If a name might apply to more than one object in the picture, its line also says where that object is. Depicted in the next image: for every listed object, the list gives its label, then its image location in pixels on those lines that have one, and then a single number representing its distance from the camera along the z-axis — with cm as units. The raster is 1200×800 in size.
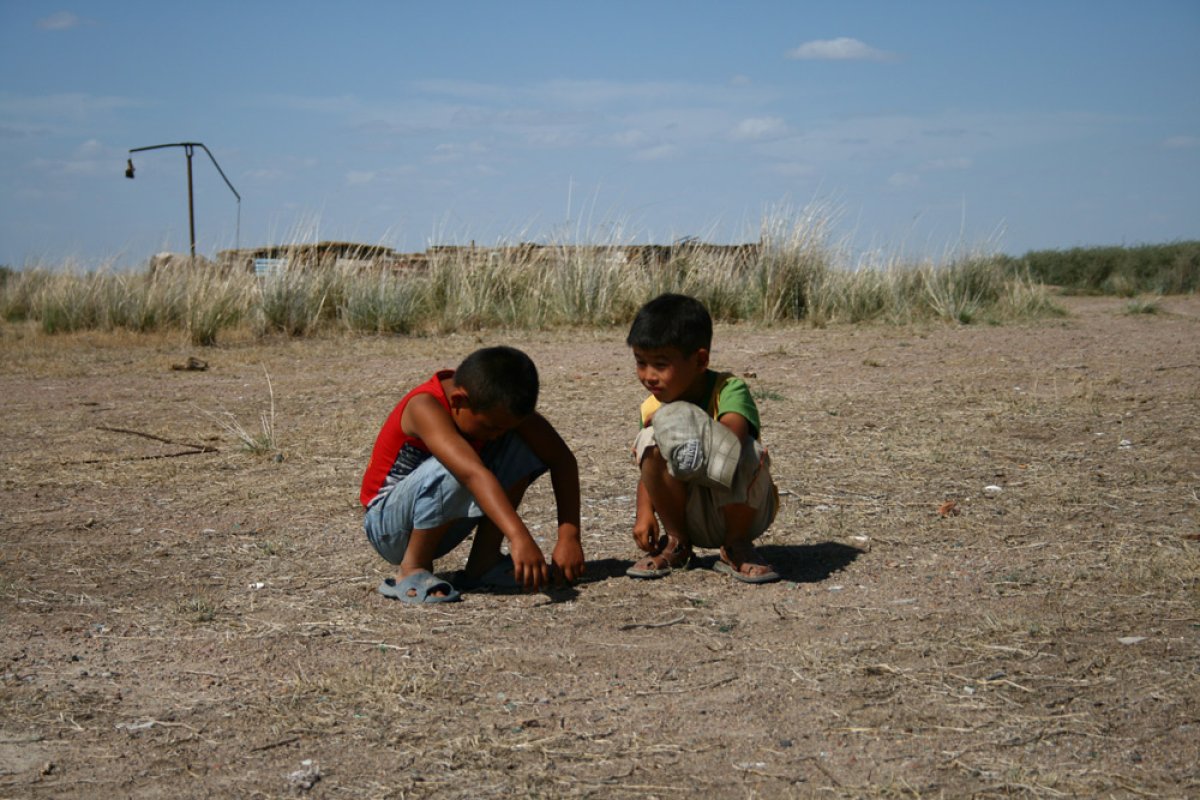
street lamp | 2000
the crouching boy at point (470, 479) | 341
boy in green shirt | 345
